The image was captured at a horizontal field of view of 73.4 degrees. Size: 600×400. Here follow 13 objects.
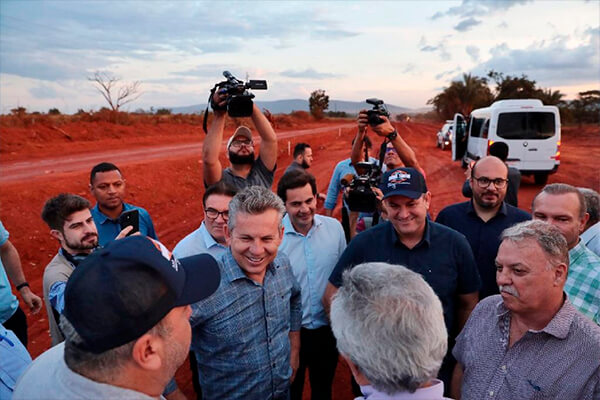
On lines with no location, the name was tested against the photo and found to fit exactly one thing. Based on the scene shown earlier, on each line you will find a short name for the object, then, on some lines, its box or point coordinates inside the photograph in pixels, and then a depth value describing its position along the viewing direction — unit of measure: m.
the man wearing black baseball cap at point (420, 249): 2.56
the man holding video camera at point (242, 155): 3.39
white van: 12.17
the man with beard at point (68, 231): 2.59
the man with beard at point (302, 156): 6.64
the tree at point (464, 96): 47.50
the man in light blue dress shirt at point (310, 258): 2.97
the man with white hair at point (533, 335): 1.75
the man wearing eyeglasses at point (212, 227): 2.88
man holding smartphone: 3.61
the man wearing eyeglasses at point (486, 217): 3.19
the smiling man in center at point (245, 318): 2.16
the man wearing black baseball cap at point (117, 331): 1.14
